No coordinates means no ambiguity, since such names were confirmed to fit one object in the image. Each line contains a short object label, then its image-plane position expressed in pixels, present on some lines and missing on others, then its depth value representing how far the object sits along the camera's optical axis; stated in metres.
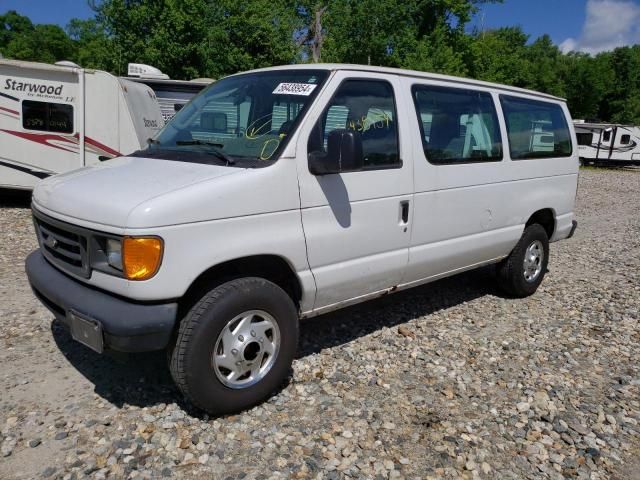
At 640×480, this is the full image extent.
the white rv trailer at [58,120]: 9.74
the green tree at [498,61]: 36.22
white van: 2.97
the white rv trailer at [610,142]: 29.39
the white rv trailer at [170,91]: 12.63
